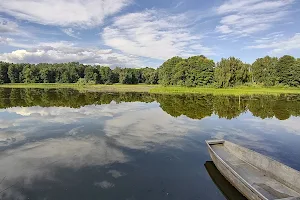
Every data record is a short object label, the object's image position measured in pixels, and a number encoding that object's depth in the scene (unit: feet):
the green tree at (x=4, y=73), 331.57
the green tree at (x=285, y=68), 233.76
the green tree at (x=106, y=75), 354.13
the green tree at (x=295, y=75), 224.53
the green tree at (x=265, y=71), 247.09
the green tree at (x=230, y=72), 209.46
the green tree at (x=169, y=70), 286.77
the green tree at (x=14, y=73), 338.75
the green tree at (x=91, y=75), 341.47
